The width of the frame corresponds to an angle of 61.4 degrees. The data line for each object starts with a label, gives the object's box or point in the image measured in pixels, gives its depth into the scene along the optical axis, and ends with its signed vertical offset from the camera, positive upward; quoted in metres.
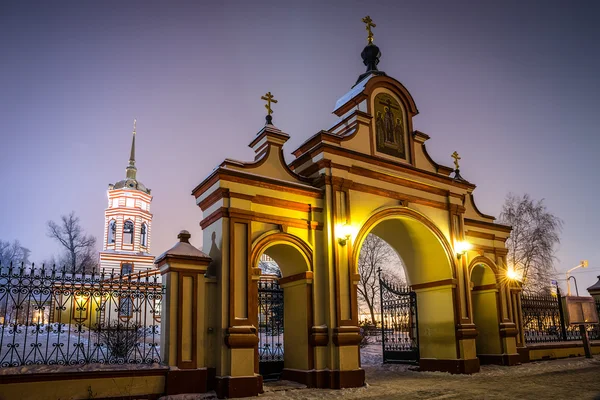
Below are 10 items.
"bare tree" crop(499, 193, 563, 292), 30.66 +3.65
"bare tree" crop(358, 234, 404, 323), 34.66 +3.36
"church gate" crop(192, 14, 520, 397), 10.95 +1.84
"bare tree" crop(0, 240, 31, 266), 58.67 +8.03
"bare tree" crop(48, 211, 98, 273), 40.89 +6.29
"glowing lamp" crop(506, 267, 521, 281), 17.06 +1.08
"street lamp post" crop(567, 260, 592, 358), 17.45 -1.25
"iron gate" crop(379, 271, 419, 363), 15.62 -0.39
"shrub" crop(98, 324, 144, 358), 11.74 -0.65
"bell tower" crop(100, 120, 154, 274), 38.19 +6.77
